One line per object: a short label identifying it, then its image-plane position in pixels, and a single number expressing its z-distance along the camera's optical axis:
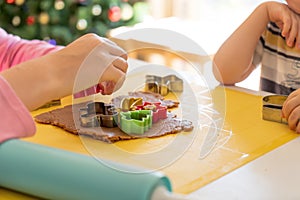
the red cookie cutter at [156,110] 1.06
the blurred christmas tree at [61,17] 2.99
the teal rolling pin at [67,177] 0.75
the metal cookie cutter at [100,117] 1.03
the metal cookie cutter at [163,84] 1.22
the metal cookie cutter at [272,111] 1.10
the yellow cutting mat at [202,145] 0.90
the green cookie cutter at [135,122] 1.01
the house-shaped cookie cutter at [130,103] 1.09
